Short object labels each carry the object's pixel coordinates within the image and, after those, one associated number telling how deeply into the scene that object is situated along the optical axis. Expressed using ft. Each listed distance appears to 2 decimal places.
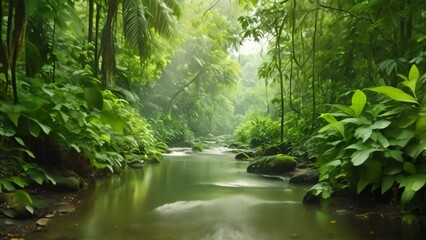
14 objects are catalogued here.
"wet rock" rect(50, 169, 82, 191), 13.32
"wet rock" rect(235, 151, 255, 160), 36.94
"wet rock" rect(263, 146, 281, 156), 30.79
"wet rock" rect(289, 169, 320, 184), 18.51
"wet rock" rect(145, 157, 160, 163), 29.48
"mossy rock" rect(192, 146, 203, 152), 47.32
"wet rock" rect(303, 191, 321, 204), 13.20
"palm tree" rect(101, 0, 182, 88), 18.05
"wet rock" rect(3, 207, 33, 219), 9.16
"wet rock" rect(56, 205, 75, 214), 10.82
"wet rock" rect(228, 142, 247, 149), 52.75
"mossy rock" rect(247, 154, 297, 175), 22.76
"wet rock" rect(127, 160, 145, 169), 25.08
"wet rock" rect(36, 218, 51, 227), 9.19
